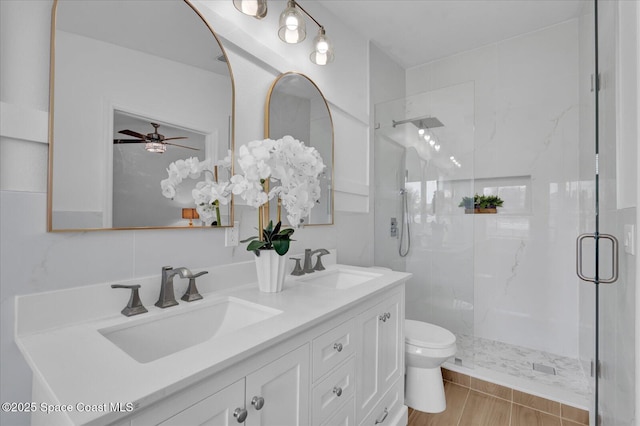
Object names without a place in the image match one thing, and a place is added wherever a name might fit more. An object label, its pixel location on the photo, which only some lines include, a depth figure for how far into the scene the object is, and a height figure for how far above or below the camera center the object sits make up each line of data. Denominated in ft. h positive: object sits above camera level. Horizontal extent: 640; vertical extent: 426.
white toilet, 6.17 -3.17
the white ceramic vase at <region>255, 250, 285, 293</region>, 4.47 -0.81
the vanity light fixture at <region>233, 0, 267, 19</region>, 4.54 +3.02
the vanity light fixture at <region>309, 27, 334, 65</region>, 5.98 +3.18
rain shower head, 8.29 +2.49
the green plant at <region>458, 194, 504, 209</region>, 9.15 +0.40
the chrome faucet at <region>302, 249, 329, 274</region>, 6.01 -0.91
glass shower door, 3.21 -0.26
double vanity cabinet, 2.23 -1.46
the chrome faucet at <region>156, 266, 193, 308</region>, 3.74 -0.87
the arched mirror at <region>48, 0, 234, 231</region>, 3.28 +1.24
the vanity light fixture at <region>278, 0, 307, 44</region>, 5.17 +3.17
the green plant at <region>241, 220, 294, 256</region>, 4.38 -0.39
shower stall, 7.85 +0.29
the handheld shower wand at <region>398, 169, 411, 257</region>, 8.82 -0.18
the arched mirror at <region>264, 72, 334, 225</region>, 5.77 +1.88
